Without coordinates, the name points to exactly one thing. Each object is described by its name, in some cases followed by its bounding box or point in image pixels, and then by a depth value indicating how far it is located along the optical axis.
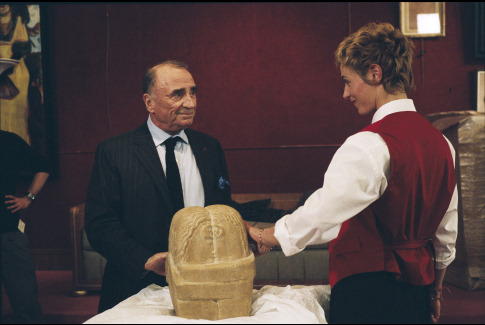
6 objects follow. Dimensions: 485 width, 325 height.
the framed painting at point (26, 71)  4.52
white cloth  1.29
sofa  3.76
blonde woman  1.32
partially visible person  3.07
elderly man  1.80
